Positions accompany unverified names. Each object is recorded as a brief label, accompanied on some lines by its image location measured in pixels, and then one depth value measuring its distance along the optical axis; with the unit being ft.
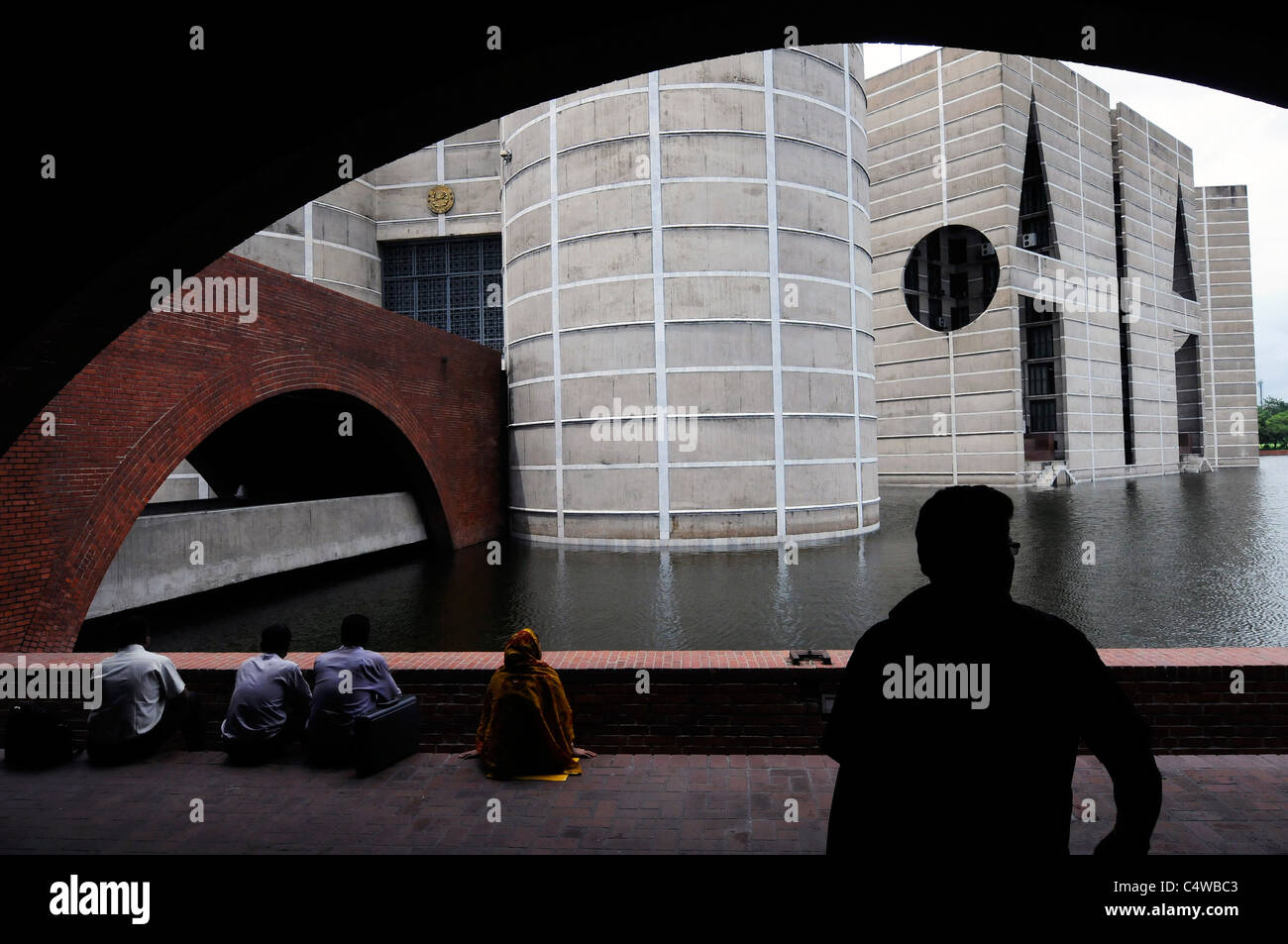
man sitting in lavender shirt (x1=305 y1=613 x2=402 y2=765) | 16.85
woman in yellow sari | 16.06
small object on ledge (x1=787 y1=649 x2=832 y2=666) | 17.83
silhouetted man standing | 5.37
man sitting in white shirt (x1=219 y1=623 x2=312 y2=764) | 17.15
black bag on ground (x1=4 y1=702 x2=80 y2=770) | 16.89
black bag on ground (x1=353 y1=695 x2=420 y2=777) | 15.99
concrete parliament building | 64.85
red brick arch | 29.84
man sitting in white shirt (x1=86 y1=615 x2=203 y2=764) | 17.16
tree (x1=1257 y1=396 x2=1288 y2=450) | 342.44
